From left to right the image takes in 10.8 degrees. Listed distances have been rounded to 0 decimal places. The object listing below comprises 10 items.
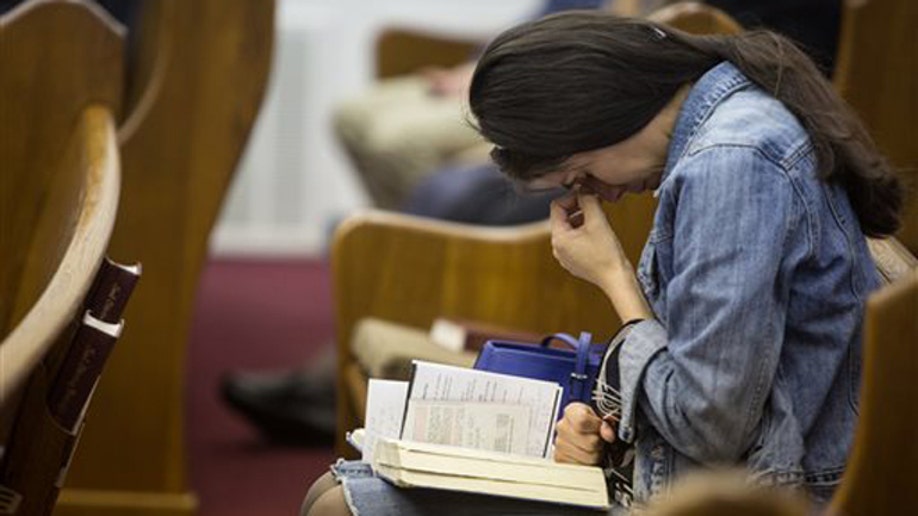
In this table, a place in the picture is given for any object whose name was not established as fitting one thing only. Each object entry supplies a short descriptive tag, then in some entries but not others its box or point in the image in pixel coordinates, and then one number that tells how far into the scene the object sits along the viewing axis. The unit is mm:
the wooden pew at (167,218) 5976
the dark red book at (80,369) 4580
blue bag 4849
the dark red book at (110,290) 4627
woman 4598
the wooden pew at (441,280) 5661
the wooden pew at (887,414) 4337
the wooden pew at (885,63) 5687
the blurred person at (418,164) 6002
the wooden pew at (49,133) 5021
